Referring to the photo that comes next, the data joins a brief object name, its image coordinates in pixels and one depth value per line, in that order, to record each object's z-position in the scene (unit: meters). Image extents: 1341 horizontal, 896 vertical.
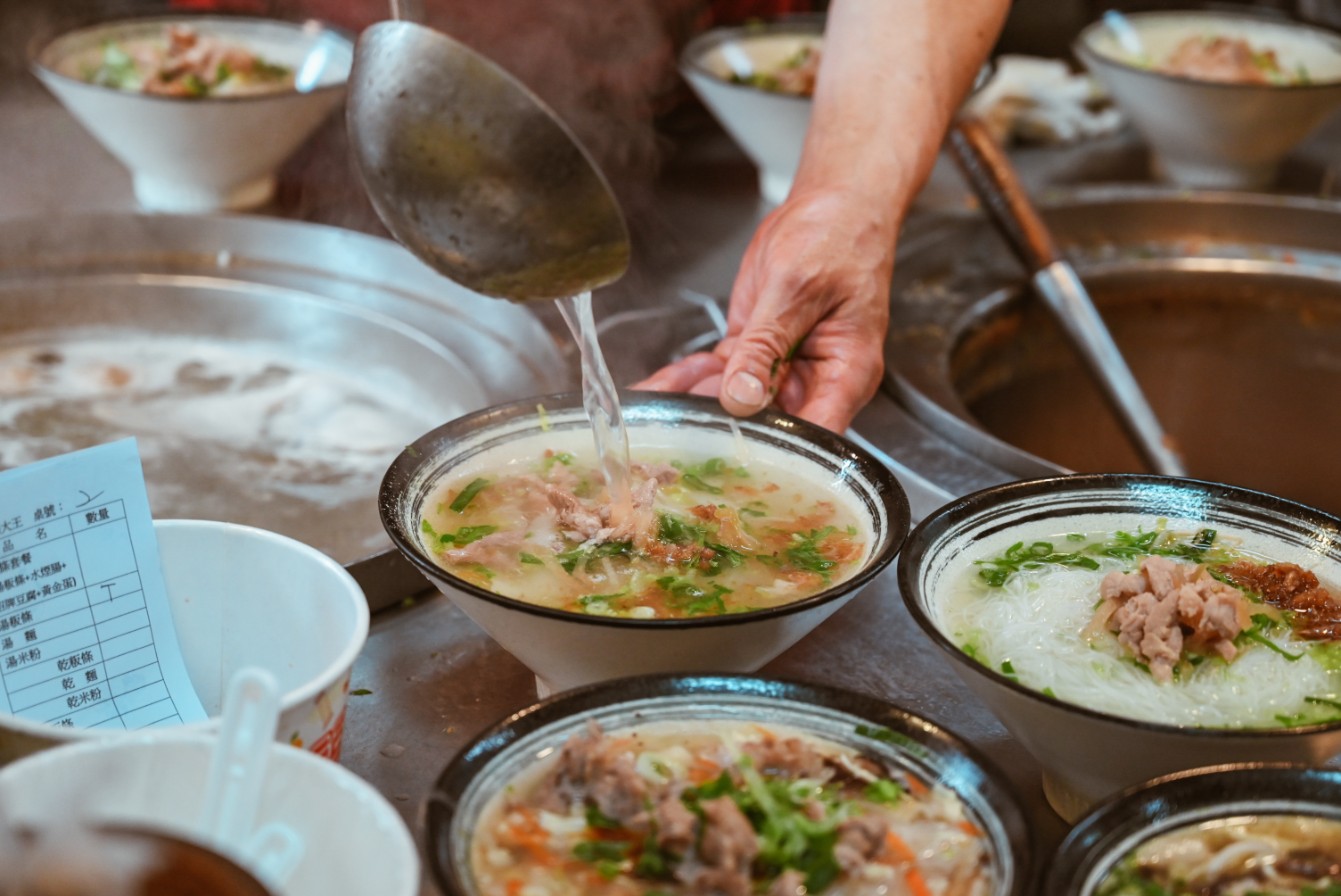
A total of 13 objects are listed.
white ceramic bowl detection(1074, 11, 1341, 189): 1.77
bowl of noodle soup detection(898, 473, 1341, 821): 1.06
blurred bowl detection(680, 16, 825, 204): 1.70
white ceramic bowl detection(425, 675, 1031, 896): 0.99
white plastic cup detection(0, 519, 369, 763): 1.10
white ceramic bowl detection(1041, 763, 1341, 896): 1.00
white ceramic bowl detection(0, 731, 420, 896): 0.98
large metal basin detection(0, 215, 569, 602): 1.48
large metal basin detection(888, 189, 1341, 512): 1.66
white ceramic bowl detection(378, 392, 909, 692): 1.09
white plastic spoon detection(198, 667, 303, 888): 0.98
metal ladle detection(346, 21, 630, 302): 1.12
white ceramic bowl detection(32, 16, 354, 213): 1.61
